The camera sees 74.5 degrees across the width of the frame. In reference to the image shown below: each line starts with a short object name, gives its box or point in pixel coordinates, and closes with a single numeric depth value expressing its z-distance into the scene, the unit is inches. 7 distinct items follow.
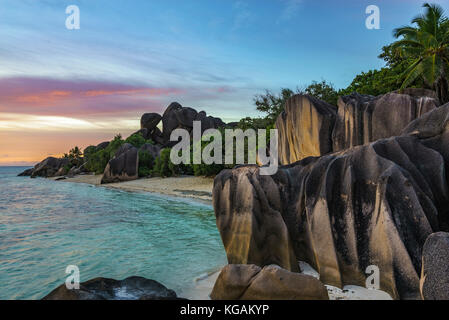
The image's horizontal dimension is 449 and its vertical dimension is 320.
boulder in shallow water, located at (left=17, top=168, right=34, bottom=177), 3002.0
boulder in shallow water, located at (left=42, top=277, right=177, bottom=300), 172.1
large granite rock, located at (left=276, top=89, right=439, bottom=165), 409.1
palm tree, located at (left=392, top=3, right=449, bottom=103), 714.8
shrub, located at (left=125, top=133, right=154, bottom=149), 1946.4
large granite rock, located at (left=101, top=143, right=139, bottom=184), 1386.6
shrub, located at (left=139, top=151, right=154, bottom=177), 1432.1
